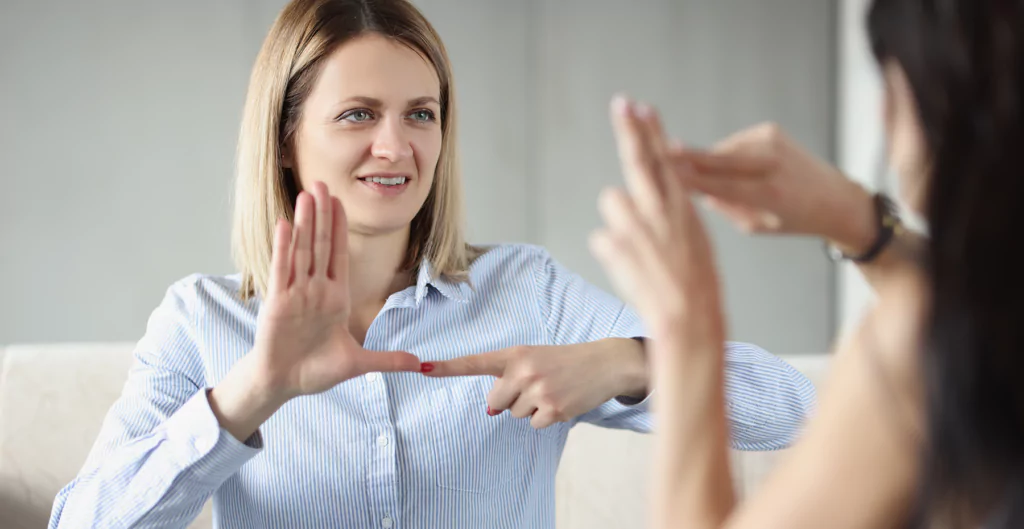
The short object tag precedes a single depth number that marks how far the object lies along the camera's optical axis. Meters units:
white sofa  1.80
